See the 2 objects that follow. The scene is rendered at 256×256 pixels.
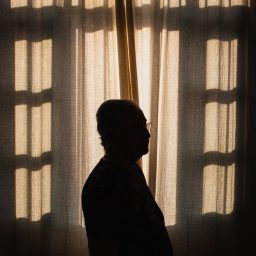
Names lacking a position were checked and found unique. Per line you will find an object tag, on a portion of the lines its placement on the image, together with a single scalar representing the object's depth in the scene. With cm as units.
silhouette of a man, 121
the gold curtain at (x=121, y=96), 231
